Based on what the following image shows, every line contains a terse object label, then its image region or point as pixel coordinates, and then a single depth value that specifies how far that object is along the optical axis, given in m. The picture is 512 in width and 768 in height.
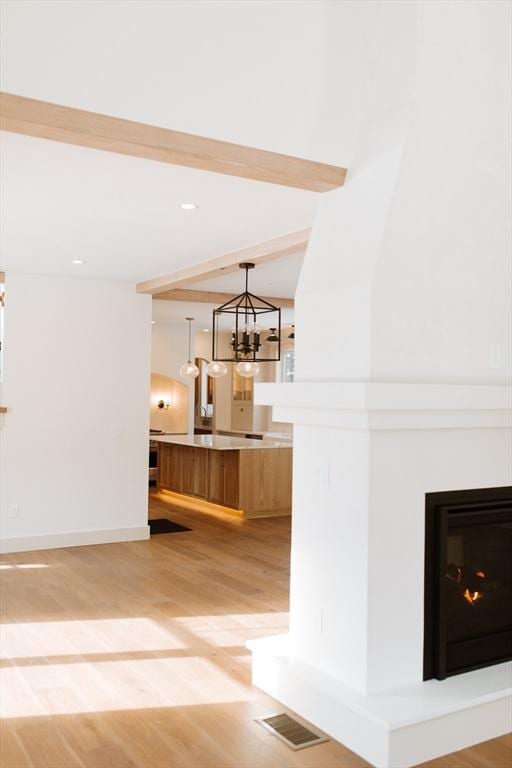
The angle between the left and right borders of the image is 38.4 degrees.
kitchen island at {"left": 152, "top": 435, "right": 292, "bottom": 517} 8.40
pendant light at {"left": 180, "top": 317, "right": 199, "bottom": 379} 9.51
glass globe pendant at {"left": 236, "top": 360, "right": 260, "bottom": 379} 7.35
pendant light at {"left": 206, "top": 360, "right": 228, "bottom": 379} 8.19
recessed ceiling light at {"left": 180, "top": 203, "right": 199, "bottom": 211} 4.18
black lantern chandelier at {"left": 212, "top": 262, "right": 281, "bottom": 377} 6.51
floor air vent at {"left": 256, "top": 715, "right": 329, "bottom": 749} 3.03
